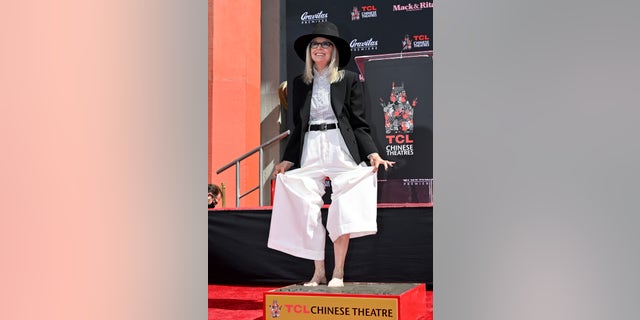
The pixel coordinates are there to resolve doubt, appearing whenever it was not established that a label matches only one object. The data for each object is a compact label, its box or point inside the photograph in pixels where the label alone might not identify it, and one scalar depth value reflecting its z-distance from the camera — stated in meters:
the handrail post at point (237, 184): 5.64
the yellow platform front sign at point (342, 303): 2.99
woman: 3.44
